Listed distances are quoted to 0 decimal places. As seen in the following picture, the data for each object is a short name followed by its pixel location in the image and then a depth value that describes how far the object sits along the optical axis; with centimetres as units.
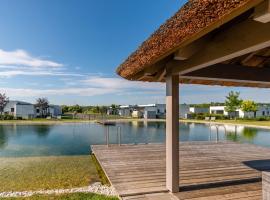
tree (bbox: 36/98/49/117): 3731
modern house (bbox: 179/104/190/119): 4219
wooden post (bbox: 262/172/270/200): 163
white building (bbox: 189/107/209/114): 4331
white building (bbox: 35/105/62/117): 3819
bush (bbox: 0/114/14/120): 2994
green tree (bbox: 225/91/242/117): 3158
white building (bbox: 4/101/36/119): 3566
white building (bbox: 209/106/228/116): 3925
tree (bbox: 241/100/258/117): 3231
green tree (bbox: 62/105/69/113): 4937
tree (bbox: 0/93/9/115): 3531
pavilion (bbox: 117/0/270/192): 151
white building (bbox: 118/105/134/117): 4415
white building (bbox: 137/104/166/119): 3675
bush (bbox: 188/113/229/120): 3275
